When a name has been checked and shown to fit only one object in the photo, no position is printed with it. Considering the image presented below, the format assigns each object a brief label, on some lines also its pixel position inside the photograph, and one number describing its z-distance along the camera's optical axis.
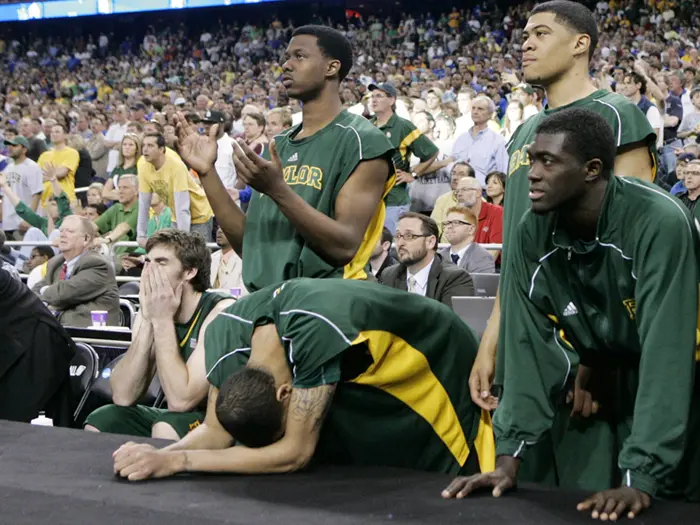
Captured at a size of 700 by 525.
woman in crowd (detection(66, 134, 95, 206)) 12.19
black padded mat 2.42
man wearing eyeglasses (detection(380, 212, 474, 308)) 6.23
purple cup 6.28
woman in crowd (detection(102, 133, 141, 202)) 10.18
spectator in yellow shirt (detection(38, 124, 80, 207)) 11.54
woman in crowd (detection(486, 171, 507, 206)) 8.66
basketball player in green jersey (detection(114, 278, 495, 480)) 2.92
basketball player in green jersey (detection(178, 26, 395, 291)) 3.39
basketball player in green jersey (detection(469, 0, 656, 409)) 3.20
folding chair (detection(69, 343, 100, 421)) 5.15
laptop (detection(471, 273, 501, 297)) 6.21
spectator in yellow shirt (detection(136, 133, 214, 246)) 8.95
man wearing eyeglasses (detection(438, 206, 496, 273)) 7.04
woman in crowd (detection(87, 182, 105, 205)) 10.45
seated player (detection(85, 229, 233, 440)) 4.08
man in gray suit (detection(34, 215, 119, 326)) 6.75
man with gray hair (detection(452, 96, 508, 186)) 9.59
